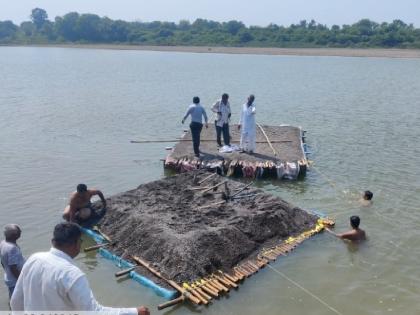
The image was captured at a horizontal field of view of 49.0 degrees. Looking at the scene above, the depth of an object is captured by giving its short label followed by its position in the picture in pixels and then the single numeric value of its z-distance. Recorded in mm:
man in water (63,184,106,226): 10672
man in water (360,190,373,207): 12562
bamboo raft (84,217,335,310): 7992
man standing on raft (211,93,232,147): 15602
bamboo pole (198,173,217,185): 12656
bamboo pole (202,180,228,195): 11930
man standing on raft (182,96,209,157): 15102
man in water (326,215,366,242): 10430
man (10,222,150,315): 4027
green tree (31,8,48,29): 142925
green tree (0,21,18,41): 123450
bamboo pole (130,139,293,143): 17953
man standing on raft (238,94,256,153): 15102
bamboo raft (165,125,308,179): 14883
